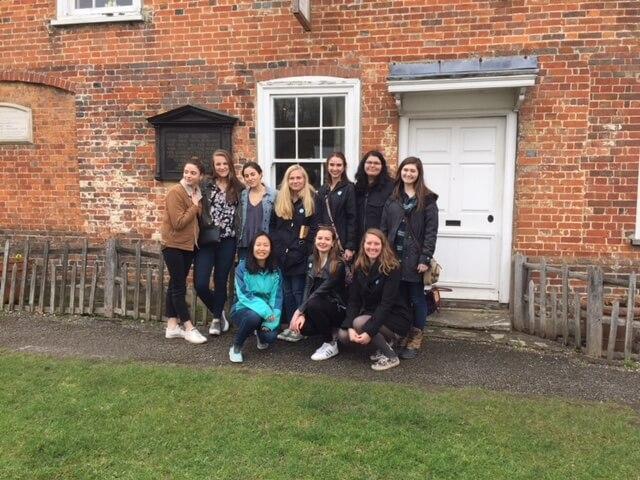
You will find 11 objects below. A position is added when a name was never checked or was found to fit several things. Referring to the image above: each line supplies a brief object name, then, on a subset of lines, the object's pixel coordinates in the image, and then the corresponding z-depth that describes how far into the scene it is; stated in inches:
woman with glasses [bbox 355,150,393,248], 202.5
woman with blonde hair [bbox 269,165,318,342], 202.5
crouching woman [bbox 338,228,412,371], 178.7
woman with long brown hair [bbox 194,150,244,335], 209.3
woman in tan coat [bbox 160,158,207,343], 202.1
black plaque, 270.2
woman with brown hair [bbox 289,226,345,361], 189.6
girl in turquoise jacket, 189.5
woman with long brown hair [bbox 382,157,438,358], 191.9
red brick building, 236.2
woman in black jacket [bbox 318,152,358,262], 200.8
